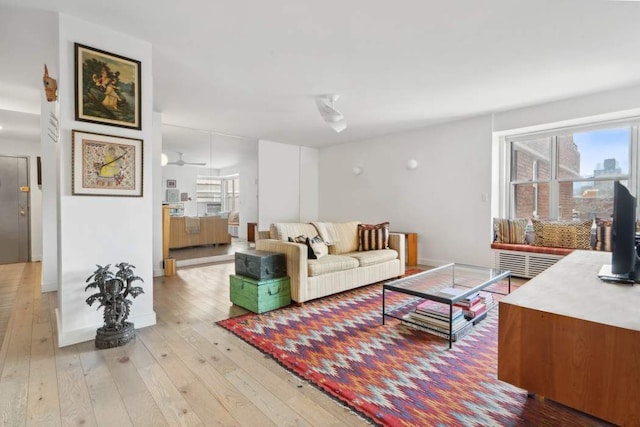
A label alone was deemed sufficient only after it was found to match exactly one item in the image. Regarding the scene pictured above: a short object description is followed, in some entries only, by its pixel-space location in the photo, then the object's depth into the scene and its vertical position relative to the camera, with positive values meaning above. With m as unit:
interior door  5.28 -0.01
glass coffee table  2.35 -0.74
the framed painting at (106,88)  2.28 +0.95
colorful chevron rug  1.53 -1.01
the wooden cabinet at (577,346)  1.14 -0.55
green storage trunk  2.90 -0.82
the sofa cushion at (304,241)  3.39 -0.35
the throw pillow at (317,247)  3.38 -0.42
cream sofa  3.07 -0.59
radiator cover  4.07 -0.72
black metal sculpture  2.21 -0.67
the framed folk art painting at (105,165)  2.28 +0.35
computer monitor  1.58 -0.15
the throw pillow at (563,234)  3.95 -0.32
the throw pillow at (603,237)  3.71 -0.33
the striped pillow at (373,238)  4.16 -0.39
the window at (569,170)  4.00 +0.57
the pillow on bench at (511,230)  4.48 -0.30
